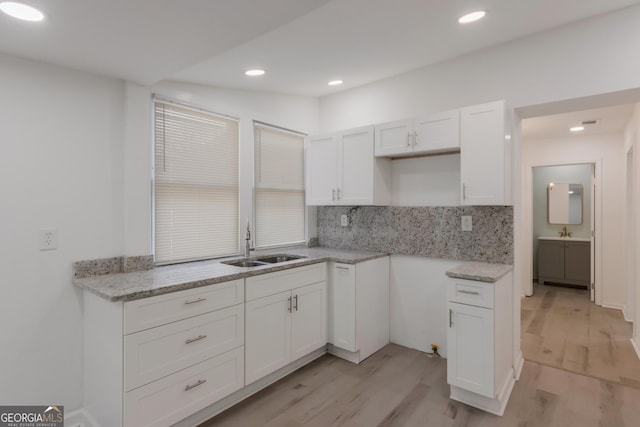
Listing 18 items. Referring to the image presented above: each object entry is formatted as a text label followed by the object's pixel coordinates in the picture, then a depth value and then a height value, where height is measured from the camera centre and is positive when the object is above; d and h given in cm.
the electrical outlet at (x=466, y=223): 290 -11
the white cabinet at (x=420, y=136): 272 +65
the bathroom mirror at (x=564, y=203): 606 +14
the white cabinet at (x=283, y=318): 240 -85
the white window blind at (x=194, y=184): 260 +22
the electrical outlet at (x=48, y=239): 202 -17
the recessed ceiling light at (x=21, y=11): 141 +87
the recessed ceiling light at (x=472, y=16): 214 +127
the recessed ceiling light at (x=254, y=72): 277 +116
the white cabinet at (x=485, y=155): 248 +42
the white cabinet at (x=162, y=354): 178 -85
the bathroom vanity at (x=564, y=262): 573 -90
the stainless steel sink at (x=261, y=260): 290 -46
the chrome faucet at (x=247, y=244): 309 -31
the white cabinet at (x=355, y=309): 295 -90
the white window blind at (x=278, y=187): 336 +25
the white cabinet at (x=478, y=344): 222 -92
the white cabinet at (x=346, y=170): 320 +40
